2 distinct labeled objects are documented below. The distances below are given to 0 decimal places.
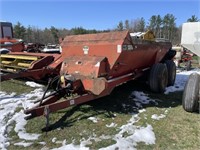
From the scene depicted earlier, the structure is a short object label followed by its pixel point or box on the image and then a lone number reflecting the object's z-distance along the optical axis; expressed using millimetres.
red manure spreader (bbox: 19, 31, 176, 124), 2681
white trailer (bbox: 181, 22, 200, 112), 2676
